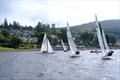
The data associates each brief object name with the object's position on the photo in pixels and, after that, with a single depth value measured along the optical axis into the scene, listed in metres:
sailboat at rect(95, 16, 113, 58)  26.87
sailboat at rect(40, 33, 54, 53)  41.25
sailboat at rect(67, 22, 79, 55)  31.84
